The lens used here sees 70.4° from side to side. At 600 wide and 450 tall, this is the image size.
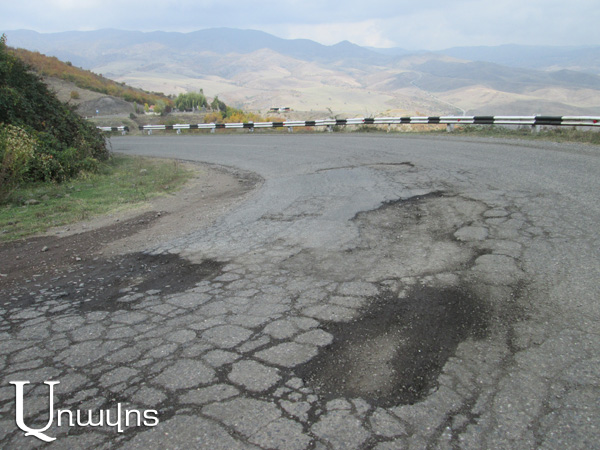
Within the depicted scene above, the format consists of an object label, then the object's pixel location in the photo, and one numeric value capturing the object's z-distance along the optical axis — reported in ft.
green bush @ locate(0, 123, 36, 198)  28.94
